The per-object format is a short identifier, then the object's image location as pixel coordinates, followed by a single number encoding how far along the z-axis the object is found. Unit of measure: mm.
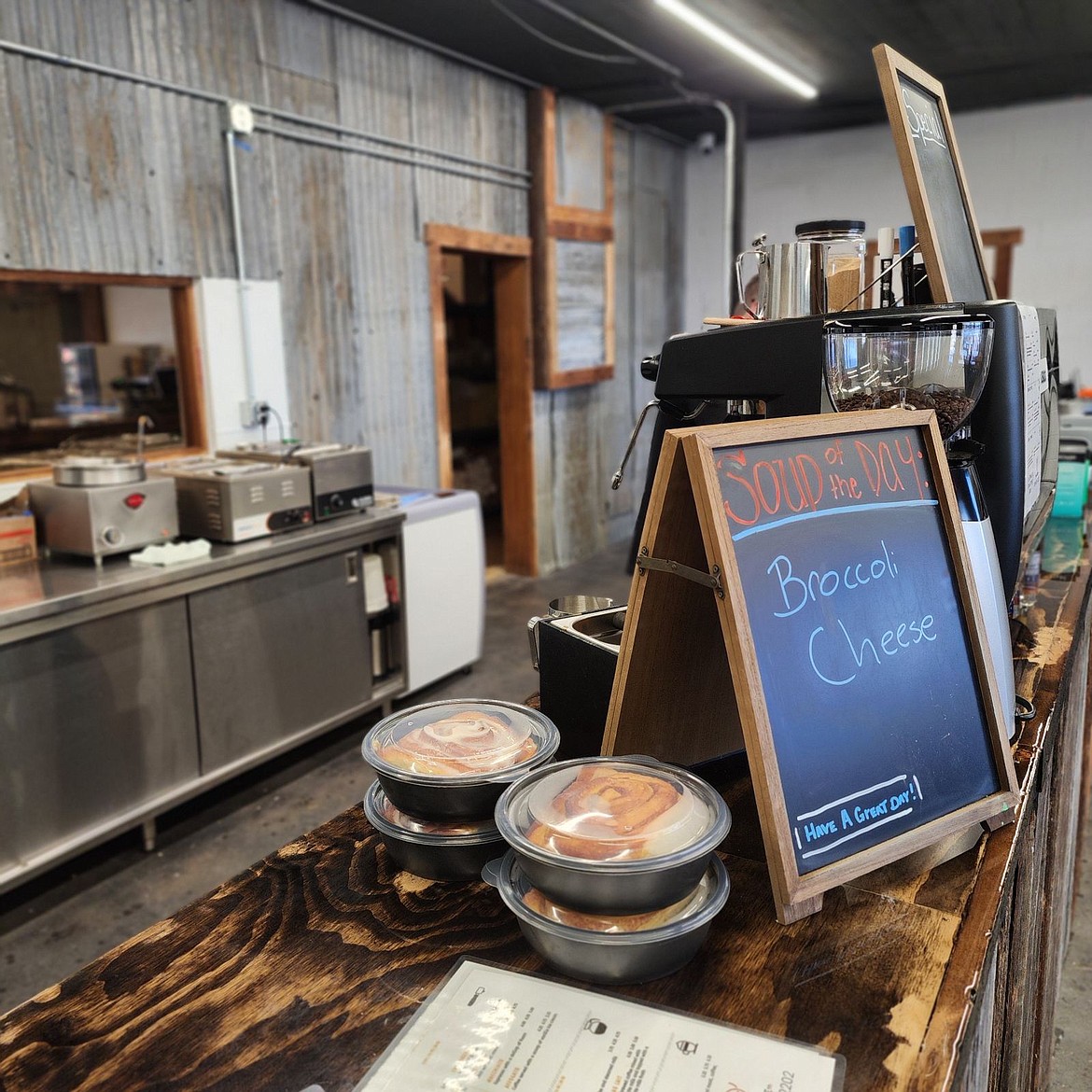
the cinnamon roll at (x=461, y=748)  969
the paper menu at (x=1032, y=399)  1377
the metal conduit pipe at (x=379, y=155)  4043
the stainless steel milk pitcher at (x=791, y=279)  1498
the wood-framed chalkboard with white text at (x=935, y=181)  1413
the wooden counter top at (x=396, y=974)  765
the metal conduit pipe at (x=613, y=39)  4438
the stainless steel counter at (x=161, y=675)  2527
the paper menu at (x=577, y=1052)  723
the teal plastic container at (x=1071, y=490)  2875
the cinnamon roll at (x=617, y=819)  813
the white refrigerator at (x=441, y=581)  3967
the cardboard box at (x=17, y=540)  2895
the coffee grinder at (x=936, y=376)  1183
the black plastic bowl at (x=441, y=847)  961
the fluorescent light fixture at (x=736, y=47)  4383
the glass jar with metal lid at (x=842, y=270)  1531
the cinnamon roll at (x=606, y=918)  815
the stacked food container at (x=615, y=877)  794
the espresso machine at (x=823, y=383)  1285
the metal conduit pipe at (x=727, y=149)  6234
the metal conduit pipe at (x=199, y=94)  3119
